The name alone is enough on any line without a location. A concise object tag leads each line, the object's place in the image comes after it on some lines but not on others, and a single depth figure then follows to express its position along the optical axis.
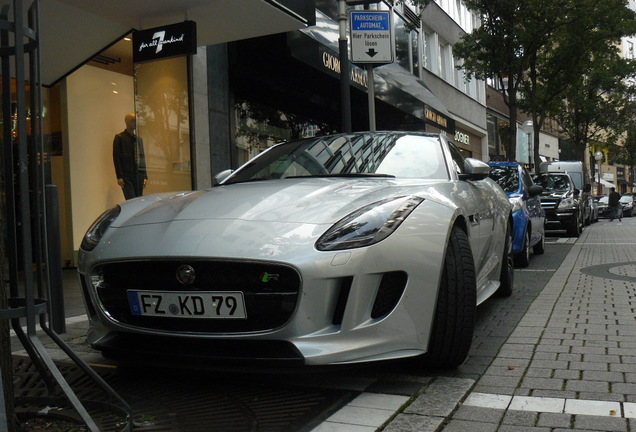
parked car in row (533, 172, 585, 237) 16.12
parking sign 8.74
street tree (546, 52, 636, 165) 31.53
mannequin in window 10.20
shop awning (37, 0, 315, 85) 8.65
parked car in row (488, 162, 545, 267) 8.58
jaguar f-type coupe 3.01
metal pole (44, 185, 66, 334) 2.79
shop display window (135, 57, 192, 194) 10.20
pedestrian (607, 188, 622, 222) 32.16
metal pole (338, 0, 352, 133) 9.06
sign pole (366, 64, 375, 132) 8.67
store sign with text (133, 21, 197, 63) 8.41
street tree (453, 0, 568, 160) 19.48
